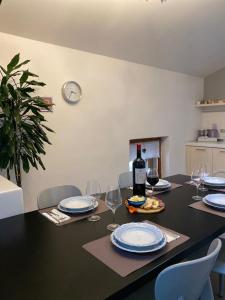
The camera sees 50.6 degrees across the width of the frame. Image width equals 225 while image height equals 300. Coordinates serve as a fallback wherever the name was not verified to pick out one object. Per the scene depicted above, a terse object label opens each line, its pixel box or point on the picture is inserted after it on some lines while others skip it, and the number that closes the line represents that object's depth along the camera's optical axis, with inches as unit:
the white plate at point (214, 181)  76.8
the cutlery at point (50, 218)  52.0
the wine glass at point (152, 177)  68.4
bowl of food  58.9
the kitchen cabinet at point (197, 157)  158.2
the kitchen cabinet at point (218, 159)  151.9
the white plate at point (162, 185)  74.0
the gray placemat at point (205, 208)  56.0
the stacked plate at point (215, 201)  58.2
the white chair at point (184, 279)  33.3
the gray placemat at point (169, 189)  71.0
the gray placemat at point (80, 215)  52.2
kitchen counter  152.5
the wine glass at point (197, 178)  66.8
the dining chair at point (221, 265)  54.9
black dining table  31.6
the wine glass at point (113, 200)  49.8
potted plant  76.0
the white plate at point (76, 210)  55.8
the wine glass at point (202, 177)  71.1
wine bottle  61.9
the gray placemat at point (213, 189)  73.6
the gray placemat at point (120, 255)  35.9
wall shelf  167.7
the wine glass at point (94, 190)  59.8
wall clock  105.4
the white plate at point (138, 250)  39.3
